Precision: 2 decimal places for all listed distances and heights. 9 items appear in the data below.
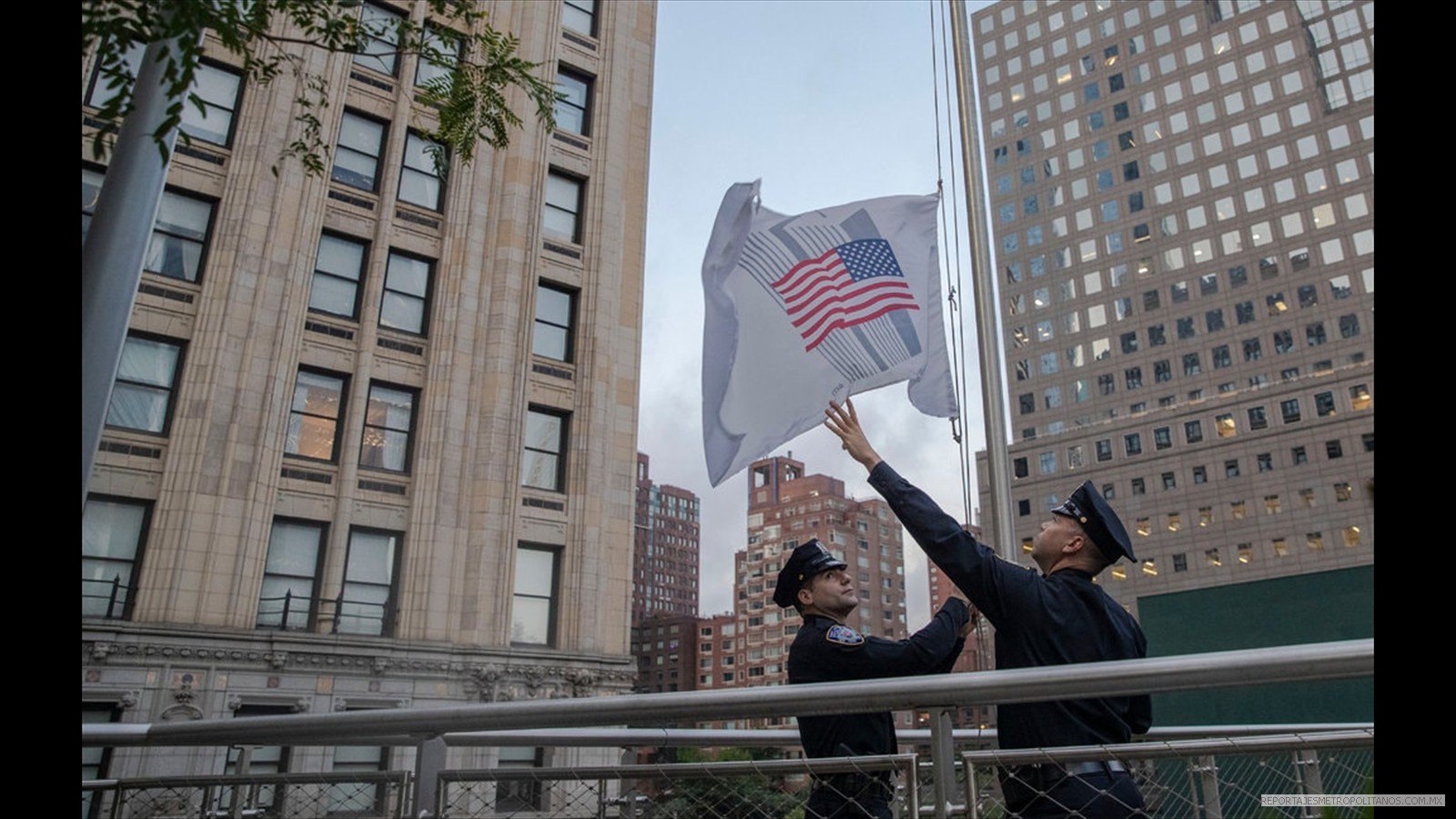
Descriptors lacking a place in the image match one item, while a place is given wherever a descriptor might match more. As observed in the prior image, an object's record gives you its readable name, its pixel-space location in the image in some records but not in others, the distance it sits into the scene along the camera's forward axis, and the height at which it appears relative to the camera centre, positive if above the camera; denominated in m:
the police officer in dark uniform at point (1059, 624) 3.02 +0.22
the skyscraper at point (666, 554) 181.12 +24.01
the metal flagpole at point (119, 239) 4.45 +2.11
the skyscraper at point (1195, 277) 73.69 +34.41
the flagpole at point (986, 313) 5.94 +2.63
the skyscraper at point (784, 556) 141.12 +18.62
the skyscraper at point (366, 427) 18.72 +5.36
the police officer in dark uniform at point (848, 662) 3.63 +0.09
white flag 6.86 +2.63
